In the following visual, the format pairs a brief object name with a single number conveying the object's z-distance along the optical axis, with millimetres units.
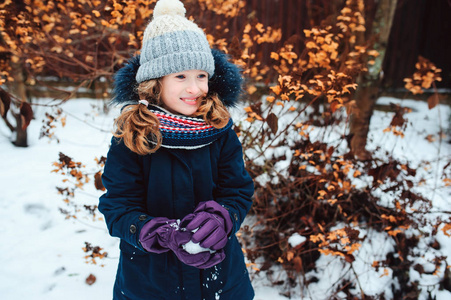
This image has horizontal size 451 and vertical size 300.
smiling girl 1186
